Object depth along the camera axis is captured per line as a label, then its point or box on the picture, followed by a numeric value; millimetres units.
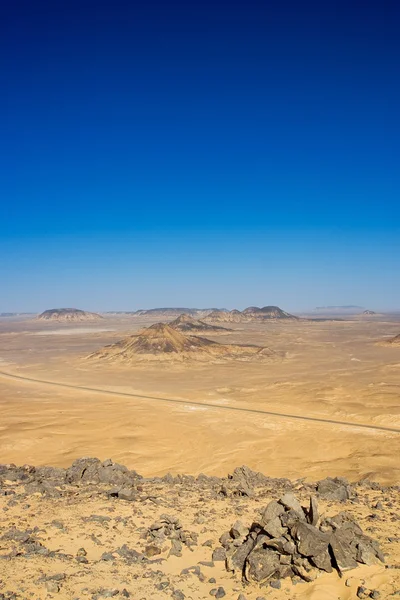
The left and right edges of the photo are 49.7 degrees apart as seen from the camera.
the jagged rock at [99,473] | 15773
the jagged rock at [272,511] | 10547
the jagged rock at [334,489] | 13876
